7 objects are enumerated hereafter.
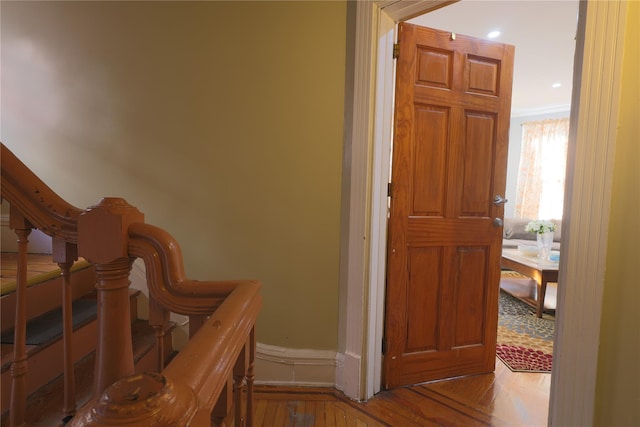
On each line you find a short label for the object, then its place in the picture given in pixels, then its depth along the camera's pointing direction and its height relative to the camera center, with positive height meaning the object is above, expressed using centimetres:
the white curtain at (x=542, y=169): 554 +53
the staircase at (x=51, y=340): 111 -68
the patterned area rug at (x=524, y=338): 217 -116
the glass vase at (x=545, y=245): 347 -54
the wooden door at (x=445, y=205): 178 -7
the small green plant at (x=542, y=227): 355 -34
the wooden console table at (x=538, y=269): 298 -73
